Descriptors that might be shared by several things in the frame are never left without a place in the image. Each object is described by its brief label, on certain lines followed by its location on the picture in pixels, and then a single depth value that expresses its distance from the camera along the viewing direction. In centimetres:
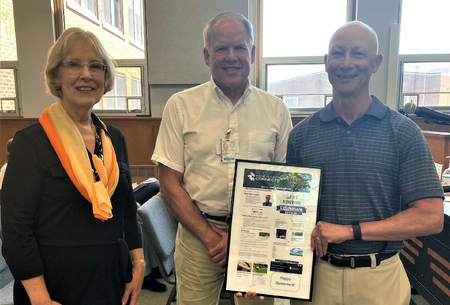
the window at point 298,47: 425
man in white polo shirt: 128
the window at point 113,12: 467
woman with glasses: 98
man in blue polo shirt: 103
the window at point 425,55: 409
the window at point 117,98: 454
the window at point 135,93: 454
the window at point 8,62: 441
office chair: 180
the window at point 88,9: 462
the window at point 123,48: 449
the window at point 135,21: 446
